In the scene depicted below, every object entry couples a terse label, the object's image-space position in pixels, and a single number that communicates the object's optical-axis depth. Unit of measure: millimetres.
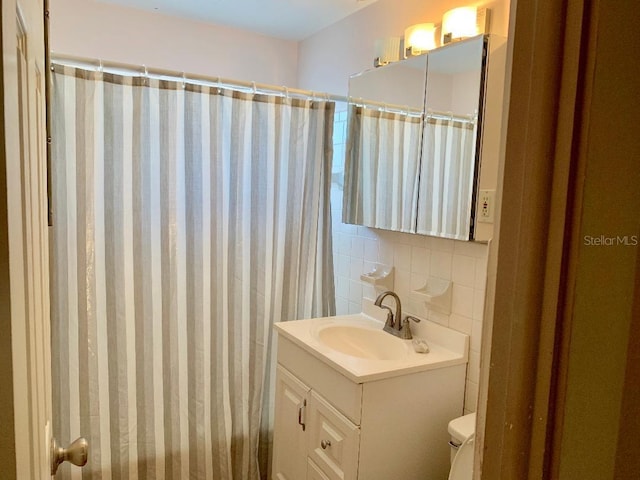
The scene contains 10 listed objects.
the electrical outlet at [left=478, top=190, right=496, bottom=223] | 1553
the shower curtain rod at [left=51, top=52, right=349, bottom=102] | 1721
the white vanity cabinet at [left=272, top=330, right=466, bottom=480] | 1535
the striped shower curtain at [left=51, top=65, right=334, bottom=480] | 1771
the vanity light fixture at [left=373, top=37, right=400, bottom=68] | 2008
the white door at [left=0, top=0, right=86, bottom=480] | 372
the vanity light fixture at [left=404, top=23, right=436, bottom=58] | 1851
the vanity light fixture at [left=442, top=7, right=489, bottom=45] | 1636
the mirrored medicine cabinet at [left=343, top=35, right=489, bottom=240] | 1630
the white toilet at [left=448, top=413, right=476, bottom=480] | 1327
